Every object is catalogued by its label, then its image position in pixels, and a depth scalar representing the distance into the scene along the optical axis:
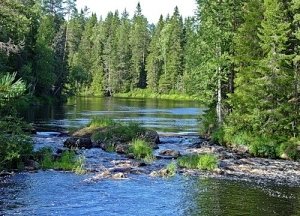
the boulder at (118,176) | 25.26
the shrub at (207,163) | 27.98
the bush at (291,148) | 32.94
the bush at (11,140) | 23.97
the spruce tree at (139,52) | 140.25
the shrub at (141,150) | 30.62
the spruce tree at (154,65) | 135.21
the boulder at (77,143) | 35.19
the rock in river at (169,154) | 31.93
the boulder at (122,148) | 33.20
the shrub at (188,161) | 28.41
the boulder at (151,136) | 37.22
